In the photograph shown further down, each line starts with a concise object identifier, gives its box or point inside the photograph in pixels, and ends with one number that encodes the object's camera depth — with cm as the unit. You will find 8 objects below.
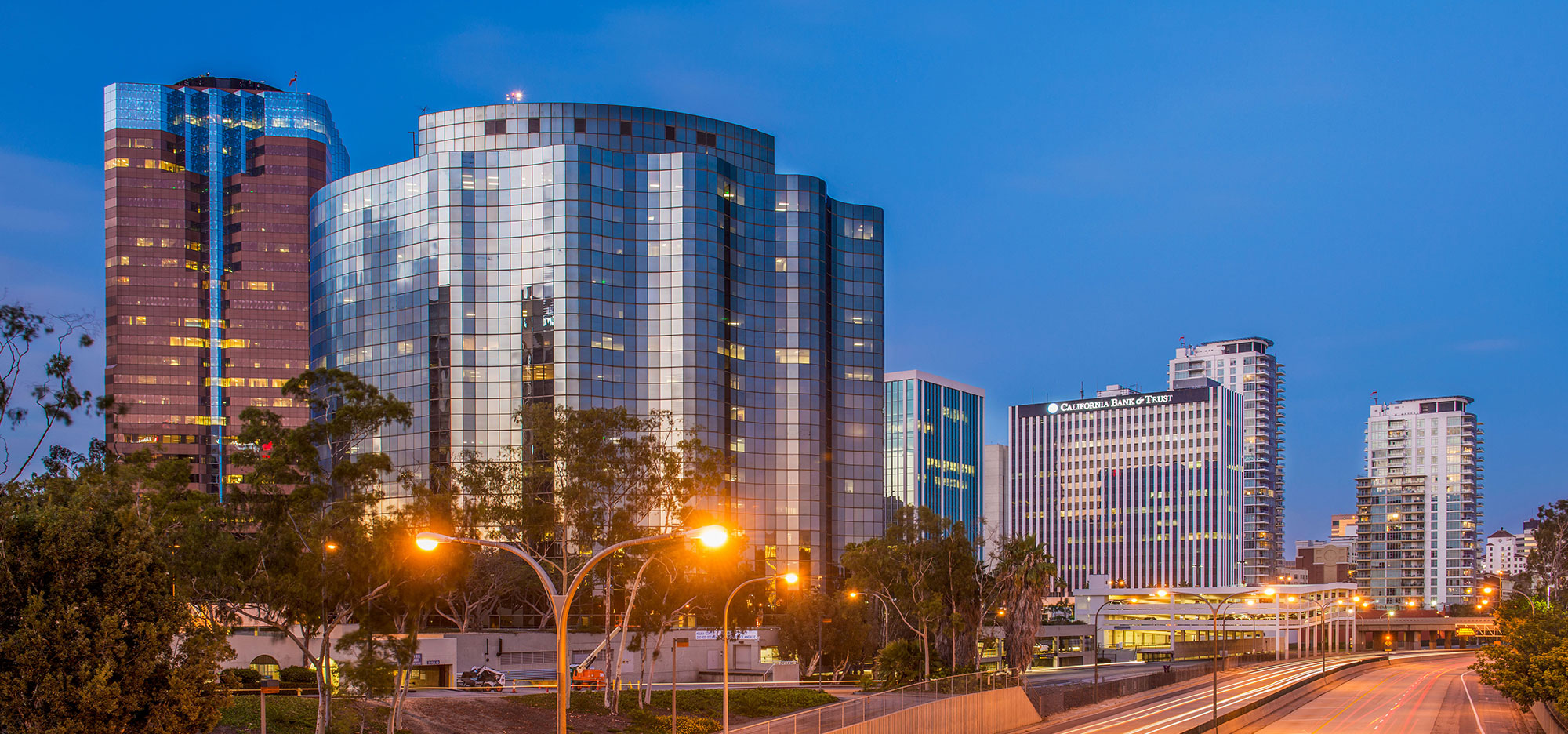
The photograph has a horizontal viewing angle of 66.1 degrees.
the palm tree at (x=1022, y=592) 8881
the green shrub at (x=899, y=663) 8269
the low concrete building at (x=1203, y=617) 17300
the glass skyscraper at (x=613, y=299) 13850
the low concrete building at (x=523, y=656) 7462
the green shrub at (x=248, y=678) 6619
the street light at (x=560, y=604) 2405
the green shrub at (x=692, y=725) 6281
